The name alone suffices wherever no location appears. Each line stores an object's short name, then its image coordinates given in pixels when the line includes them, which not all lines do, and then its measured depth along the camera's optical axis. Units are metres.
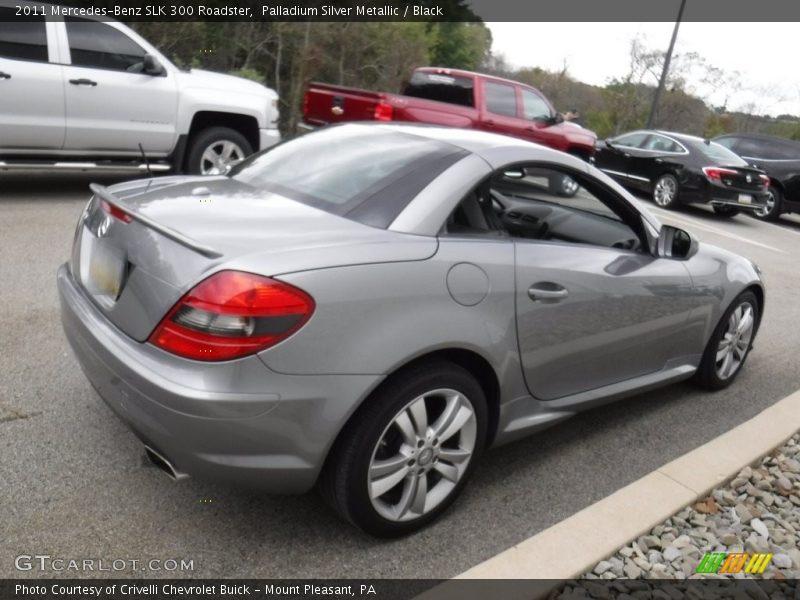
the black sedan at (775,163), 14.86
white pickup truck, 6.77
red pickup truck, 10.84
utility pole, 22.34
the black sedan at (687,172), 13.20
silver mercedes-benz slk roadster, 2.31
